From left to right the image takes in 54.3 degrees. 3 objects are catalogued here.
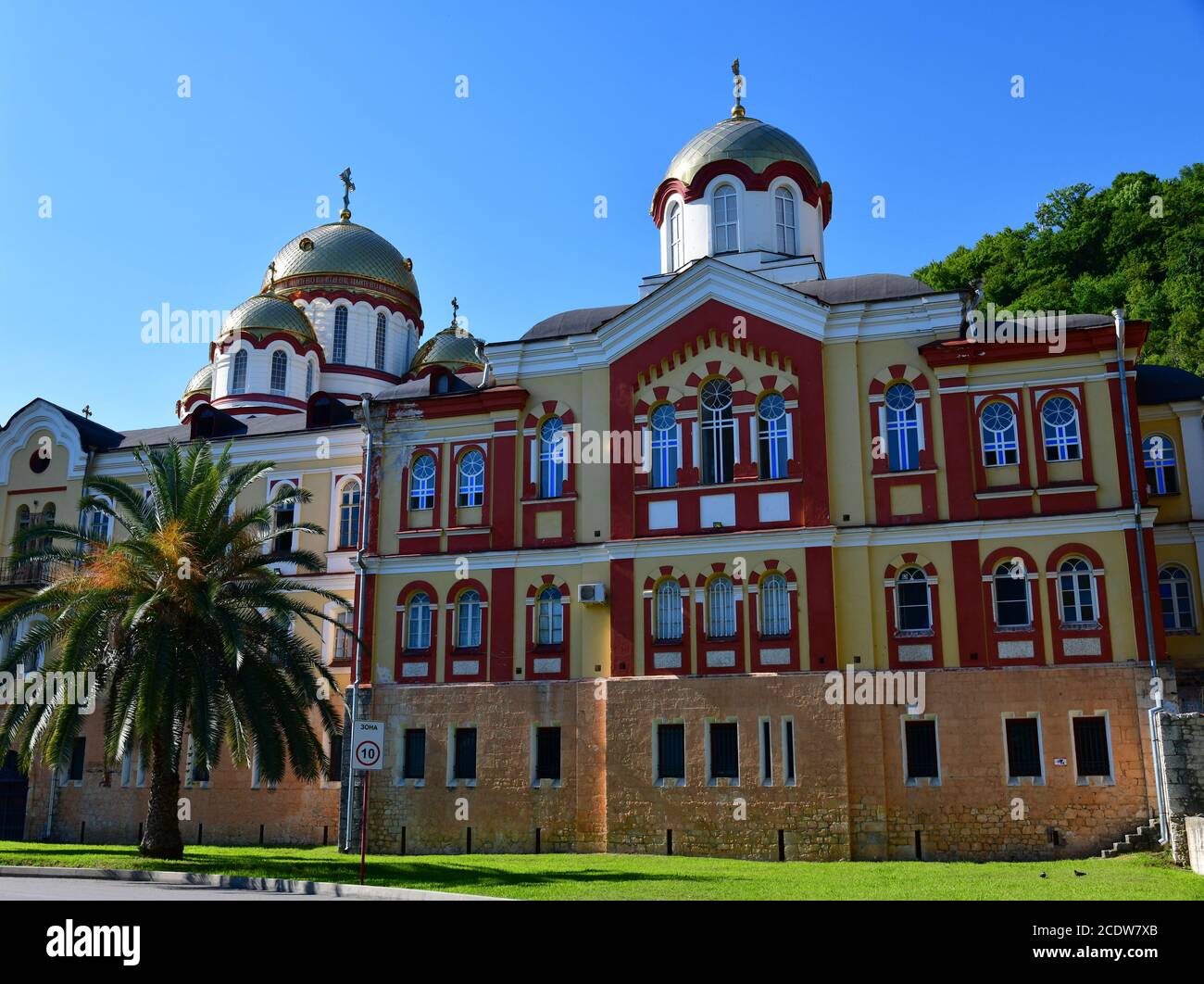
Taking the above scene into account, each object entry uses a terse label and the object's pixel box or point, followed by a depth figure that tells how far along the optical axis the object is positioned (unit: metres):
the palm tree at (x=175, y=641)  23.50
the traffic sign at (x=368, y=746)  19.22
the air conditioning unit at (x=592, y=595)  28.97
